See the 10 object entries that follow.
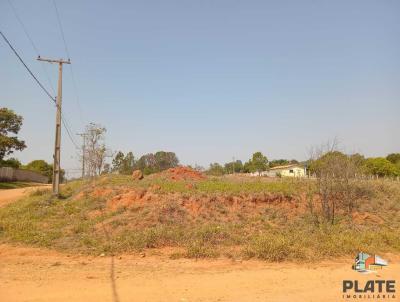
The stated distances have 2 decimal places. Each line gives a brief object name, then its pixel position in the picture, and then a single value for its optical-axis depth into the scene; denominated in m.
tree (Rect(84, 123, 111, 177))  41.03
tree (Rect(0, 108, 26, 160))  34.88
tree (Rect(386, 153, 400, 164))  62.68
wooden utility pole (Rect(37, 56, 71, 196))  18.75
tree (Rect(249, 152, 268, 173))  68.75
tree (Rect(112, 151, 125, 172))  50.25
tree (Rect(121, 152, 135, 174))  50.89
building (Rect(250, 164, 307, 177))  62.90
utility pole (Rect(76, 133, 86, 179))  42.62
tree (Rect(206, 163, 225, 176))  54.59
